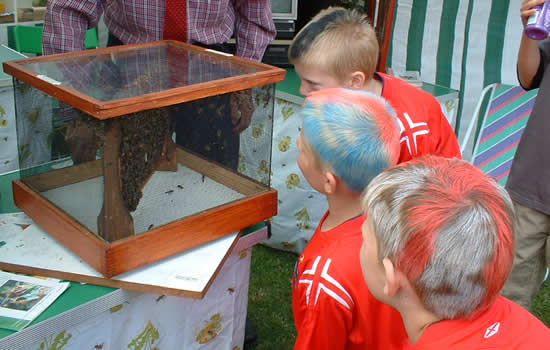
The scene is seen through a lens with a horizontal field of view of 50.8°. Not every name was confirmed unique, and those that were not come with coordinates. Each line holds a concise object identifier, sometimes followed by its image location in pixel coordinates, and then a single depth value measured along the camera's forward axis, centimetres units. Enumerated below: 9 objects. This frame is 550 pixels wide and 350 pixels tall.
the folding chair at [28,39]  389
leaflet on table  142
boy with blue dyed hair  132
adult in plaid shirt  215
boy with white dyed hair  97
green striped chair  329
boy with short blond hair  183
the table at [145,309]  150
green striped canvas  365
